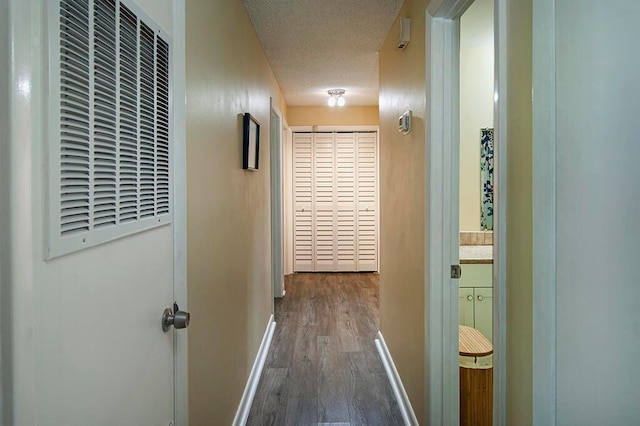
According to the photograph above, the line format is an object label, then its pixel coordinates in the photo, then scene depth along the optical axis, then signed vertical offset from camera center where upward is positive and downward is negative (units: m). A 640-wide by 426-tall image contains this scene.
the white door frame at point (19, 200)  0.51 +0.01
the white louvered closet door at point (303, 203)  5.82 +0.04
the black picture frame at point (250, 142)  2.33 +0.39
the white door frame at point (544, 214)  0.85 -0.02
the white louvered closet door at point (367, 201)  5.81 +0.06
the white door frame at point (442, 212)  1.71 -0.03
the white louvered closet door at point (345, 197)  5.81 +0.12
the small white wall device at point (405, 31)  2.14 +0.94
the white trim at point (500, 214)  1.05 -0.02
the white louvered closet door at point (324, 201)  5.82 +0.07
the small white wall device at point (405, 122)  2.14 +0.45
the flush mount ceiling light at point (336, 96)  4.59 +1.30
